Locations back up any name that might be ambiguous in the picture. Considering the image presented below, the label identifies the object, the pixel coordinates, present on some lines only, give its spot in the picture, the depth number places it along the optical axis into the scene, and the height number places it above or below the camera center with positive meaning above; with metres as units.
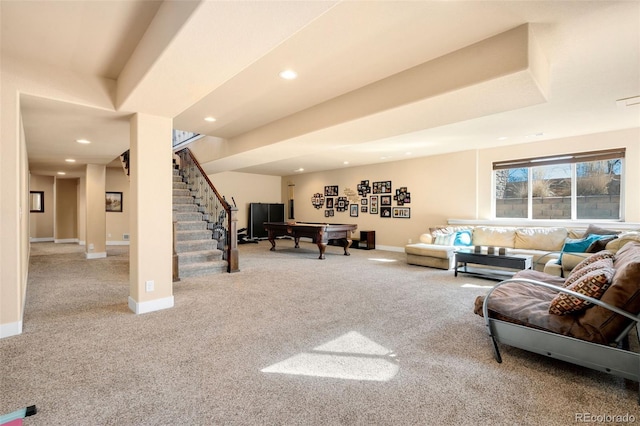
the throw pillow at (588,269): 2.67 -0.53
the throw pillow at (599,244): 4.73 -0.55
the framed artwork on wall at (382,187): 9.11 +0.68
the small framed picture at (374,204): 9.46 +0.17
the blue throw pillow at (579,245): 4.86 -0.57
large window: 5.80 +0.47
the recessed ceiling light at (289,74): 3.27 +1.47
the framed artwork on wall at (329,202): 10.72 +0.26
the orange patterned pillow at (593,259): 3.17 -0.52
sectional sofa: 4.64 -0.63
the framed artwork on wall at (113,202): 9.96 +0.26
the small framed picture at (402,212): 8.63 -0.08
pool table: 7.31 -0.57
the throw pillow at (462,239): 6.66 -0.65
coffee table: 4.88 -0.86
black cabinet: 11.01 -0.24
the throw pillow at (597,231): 5.14 -0.37
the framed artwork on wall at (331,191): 10.59 +0.66
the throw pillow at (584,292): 2.17 -0.59
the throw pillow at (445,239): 6.66 -0.66
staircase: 5.55 -0.66
